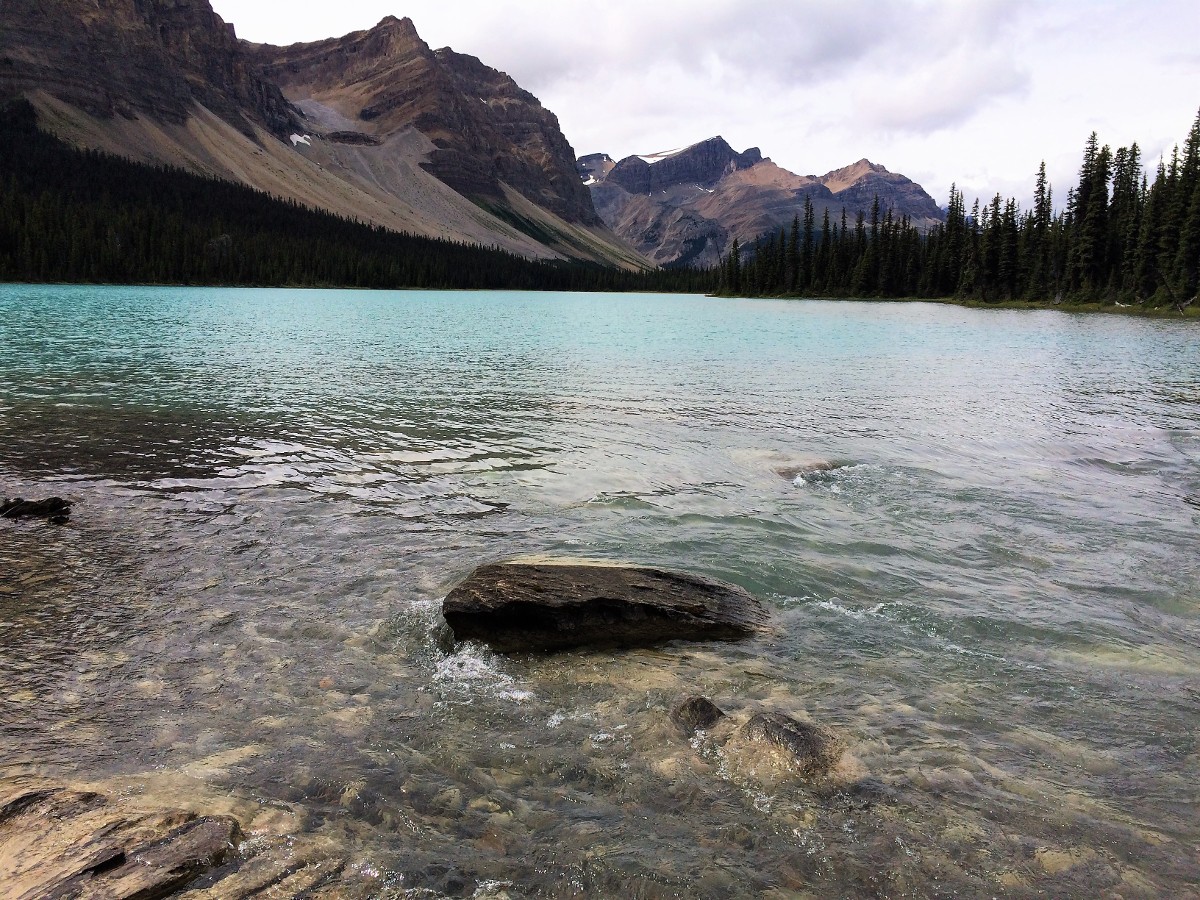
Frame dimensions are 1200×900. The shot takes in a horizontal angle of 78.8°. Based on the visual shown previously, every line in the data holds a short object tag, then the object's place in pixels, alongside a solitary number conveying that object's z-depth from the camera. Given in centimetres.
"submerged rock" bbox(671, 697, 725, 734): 748
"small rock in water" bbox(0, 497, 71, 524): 1291
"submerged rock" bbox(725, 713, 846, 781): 679
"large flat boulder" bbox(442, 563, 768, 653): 939
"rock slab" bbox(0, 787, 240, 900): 479
